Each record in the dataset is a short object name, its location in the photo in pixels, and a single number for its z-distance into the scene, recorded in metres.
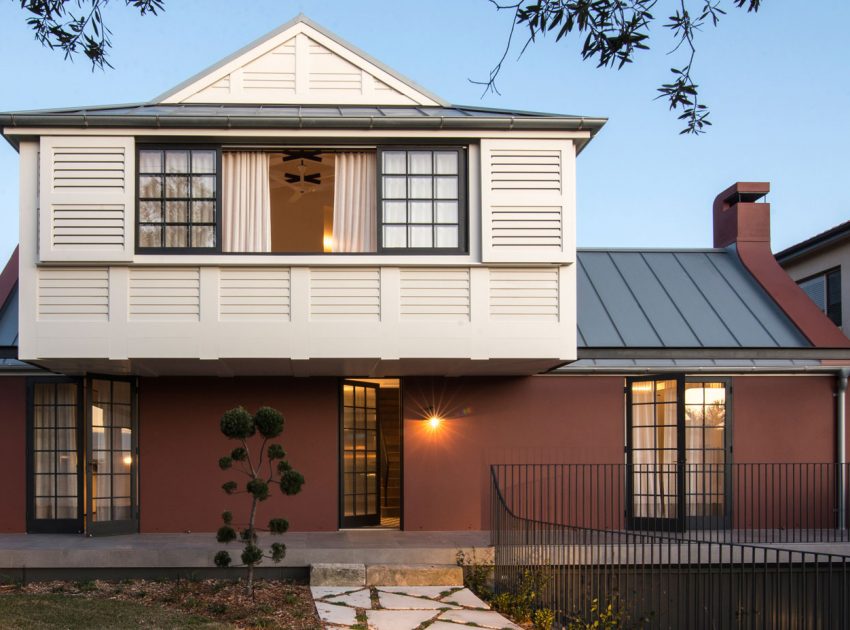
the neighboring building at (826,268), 15.81
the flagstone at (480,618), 8.41
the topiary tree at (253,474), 8.81
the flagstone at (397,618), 8.38
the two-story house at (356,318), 10.62
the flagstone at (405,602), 9.21
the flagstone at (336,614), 8.49
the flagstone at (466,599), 9.31
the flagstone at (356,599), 9.27
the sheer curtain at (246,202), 10.95
